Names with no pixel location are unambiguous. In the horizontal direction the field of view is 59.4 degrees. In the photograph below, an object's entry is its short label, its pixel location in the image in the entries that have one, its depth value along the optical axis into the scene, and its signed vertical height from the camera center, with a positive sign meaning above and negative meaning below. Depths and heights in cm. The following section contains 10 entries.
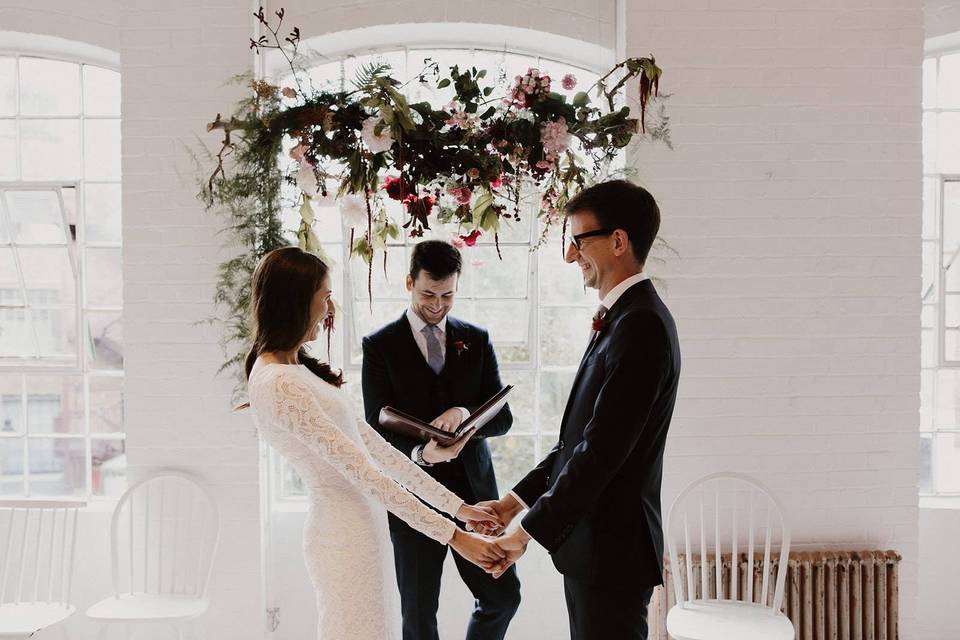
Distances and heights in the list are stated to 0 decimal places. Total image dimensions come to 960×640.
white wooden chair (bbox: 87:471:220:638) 371 -104
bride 230 -46
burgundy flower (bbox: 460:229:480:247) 316 +23
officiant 312 -38
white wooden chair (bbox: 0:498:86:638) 337 -126
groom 228 -39
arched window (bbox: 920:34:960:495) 418 +13
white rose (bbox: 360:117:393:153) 294 +56
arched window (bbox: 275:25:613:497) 411 +2
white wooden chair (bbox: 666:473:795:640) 308 -109
